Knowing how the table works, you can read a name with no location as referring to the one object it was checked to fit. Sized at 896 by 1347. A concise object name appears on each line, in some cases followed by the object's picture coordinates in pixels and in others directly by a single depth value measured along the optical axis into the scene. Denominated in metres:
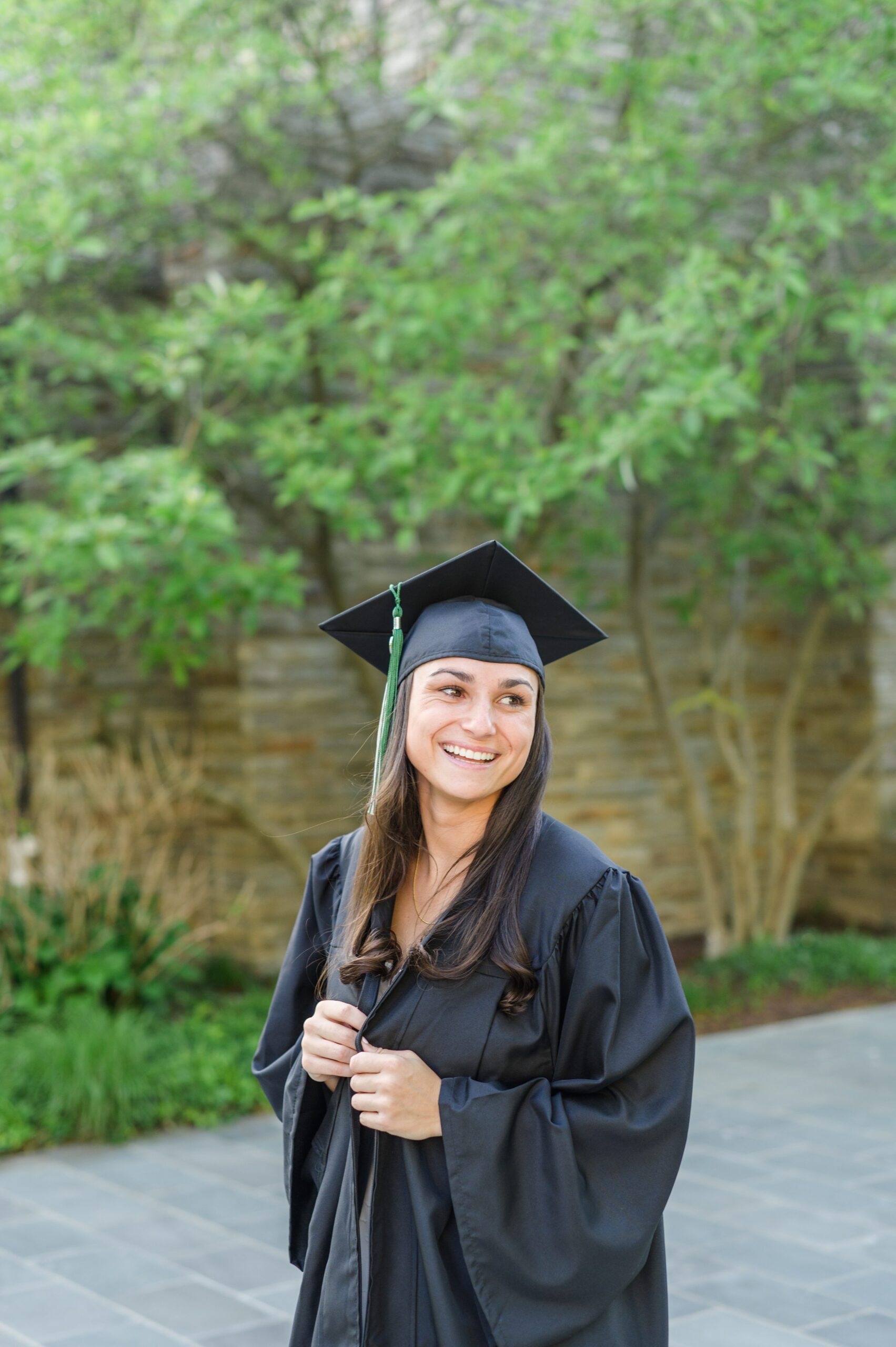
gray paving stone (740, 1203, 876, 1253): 4.18
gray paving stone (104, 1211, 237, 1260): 4.20
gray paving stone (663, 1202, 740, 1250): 4.18
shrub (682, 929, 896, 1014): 7.21
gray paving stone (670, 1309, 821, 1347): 3.51
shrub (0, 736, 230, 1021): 5.91
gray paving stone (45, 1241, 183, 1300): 3.94
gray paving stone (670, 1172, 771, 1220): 4.46
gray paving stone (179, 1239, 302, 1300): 3.94
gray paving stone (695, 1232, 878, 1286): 3.93
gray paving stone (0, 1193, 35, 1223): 4.48
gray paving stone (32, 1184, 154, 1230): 4.45
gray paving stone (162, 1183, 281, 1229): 4.44
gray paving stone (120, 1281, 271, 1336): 3.66
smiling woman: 2.00
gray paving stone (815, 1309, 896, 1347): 3.50
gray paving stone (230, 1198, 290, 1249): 4.25
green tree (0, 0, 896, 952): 5.61
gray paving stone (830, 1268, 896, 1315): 3.74
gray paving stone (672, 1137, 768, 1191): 4.75
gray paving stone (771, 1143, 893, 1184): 4.75
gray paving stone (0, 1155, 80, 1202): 4.71
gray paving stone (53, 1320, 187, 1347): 3.56
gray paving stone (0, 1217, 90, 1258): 4.21
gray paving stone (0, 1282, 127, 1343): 3.66
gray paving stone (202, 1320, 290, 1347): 3.53
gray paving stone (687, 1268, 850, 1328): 3.67
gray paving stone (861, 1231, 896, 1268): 4.04
